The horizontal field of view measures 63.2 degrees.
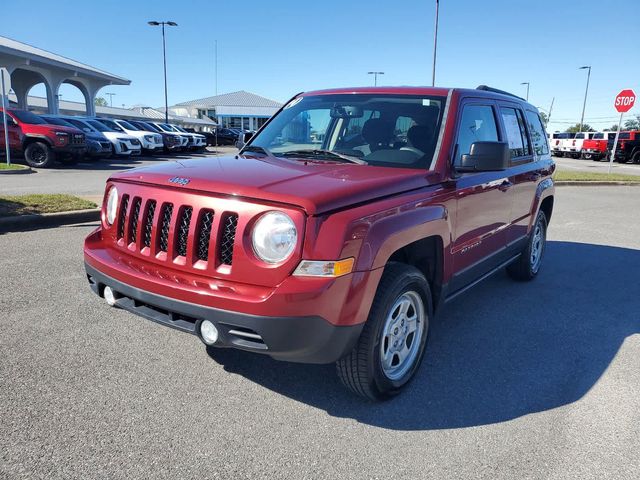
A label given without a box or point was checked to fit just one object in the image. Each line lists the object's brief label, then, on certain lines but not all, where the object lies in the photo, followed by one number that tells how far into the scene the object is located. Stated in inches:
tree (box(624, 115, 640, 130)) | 4212.6
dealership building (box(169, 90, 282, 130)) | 2628.0
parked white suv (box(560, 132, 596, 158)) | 1485.0
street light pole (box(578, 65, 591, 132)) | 2356.3
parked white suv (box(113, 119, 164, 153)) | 876.0
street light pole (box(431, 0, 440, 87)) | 1164.8
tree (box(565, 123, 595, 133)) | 3459.6
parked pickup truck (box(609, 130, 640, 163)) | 1344.7
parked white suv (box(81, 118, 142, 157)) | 786.2
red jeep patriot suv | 100.7
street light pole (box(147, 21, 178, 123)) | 1544.0
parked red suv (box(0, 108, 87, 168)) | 615.5
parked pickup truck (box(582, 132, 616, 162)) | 1397.6
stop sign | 767.7
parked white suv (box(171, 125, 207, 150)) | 1063.4
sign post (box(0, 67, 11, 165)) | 531.1
